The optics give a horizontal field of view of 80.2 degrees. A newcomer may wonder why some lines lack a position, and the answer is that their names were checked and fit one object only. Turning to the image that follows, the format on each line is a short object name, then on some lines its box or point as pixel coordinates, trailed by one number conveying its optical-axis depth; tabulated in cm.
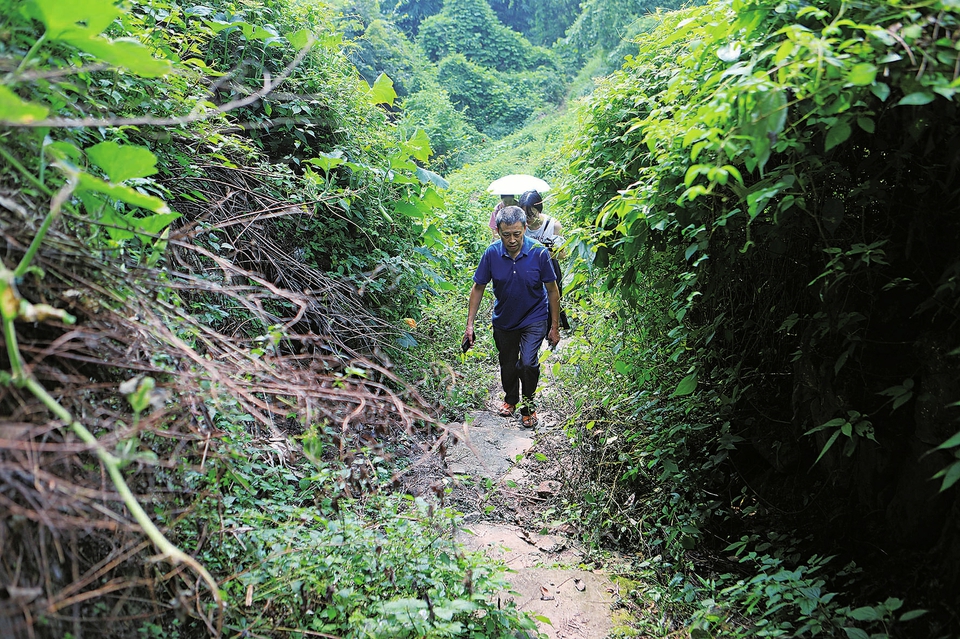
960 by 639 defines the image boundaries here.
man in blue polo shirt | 492
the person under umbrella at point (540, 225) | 581
